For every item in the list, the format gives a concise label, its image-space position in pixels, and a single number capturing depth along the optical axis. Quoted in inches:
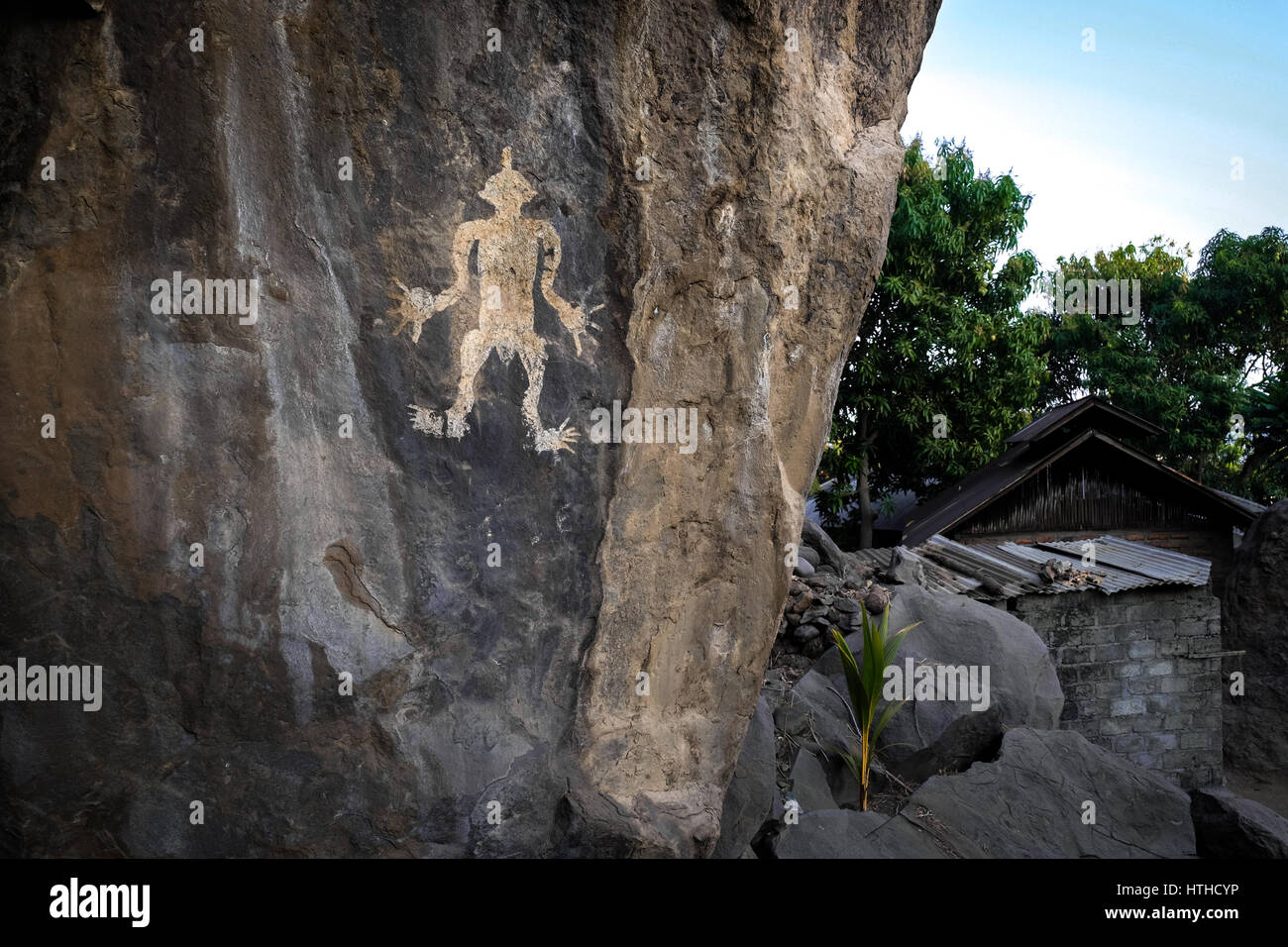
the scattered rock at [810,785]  289.0
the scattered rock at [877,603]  374.9
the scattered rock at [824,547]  437.7
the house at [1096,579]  413.4
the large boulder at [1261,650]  478.9
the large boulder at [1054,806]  261.0
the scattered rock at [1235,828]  272.7
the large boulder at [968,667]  321.1
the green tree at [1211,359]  732.7
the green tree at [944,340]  604.4
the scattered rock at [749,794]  229.9
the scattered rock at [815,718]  318.7
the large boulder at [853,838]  234.7
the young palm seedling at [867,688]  303.3
